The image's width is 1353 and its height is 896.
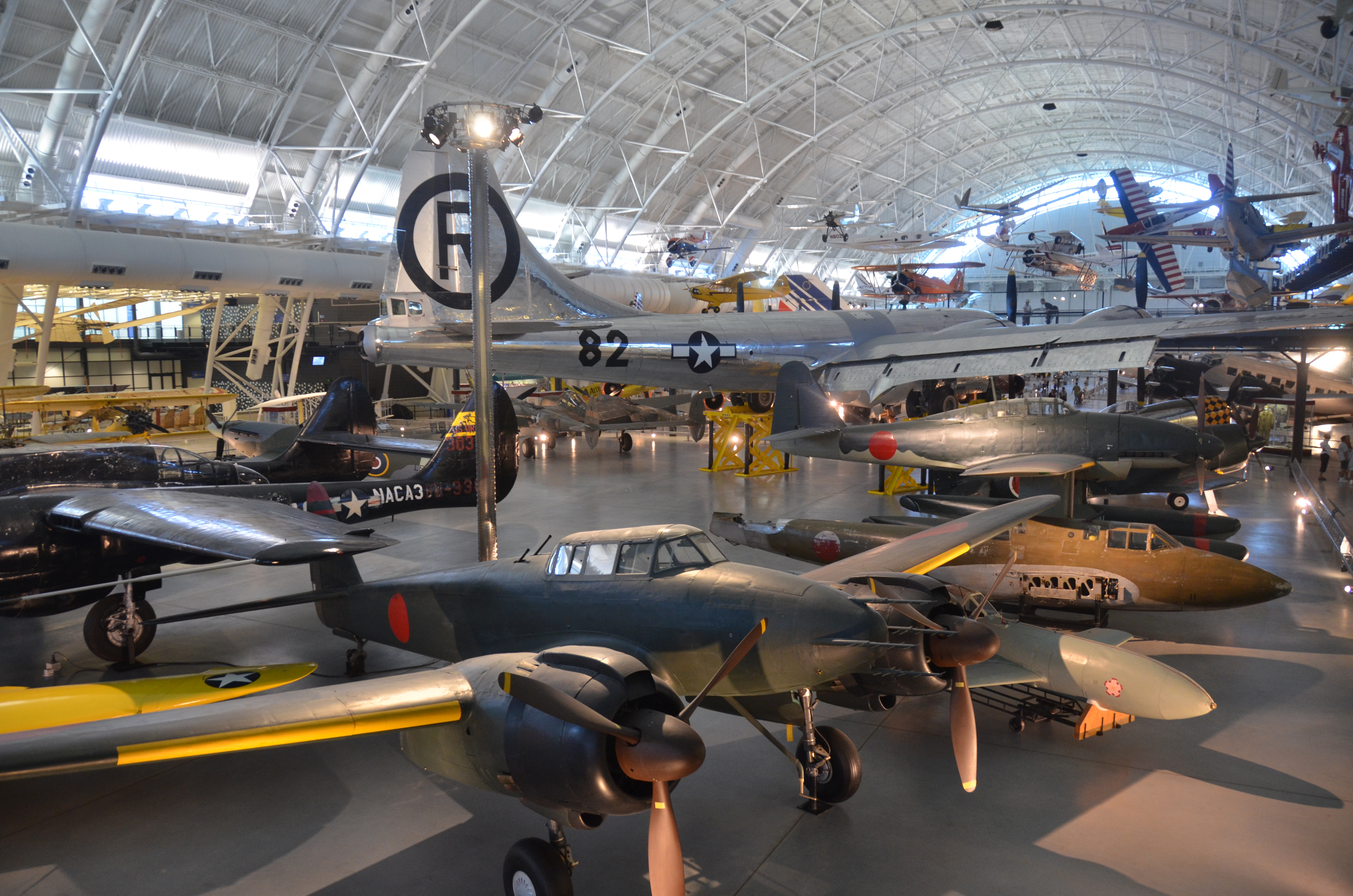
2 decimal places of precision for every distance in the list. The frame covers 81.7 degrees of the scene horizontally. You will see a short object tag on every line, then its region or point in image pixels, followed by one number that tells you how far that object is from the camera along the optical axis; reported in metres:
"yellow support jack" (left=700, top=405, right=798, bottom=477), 20.27
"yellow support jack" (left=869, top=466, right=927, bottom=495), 17.56
